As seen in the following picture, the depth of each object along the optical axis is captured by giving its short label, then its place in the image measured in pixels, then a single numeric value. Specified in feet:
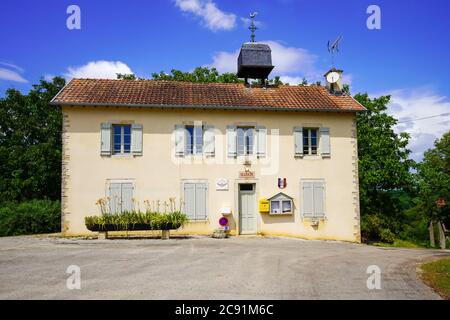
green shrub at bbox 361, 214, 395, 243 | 64.34
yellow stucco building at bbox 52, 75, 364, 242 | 43.29
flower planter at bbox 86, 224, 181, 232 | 38.06
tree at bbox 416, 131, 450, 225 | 71.26
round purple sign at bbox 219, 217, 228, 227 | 43.75
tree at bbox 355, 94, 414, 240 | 62.95
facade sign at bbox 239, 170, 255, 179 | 45.19
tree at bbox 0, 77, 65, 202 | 67.92
